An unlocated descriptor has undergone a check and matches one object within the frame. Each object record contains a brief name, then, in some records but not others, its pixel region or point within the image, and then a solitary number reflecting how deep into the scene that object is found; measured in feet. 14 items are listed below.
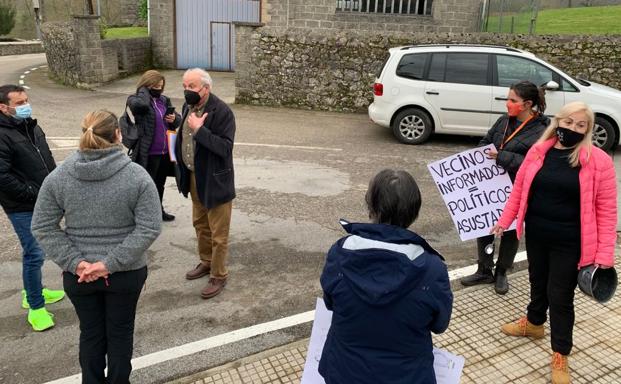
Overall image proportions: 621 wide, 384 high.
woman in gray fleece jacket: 9.24
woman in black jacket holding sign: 13.69
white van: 31.04
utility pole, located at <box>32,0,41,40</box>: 115.09
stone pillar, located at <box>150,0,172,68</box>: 61.57
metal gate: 61.98
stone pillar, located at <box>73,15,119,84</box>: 50.72
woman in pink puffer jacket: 10.54
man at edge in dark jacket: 12.35
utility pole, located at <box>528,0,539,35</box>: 46.34
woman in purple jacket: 17.71
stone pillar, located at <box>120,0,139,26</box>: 93.85
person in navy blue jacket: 6.52
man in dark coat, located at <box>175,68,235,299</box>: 13.73
